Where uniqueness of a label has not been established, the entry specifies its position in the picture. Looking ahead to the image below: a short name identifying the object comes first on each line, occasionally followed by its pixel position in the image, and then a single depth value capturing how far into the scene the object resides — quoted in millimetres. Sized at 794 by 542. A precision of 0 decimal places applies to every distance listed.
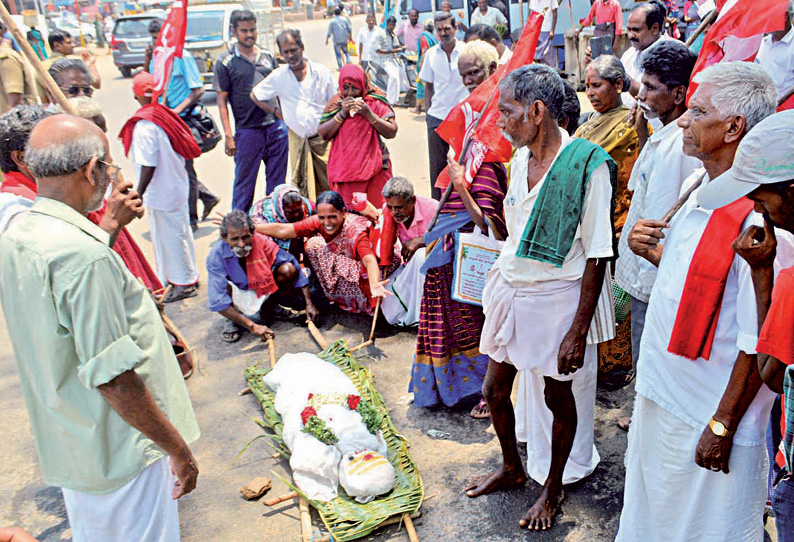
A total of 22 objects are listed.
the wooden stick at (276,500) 3279
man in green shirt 1914
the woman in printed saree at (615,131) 3820
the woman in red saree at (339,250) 4980
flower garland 3316
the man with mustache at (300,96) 6160
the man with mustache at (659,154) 2881
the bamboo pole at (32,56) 2986
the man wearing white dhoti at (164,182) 5375
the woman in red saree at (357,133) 5523
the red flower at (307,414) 3441
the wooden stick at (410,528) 2959
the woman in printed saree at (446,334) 3736
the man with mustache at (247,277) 4906
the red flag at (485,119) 3324
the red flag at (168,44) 5227
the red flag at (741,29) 3232
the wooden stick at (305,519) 3026
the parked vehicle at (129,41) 18531
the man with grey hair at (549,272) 2613
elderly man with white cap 1600
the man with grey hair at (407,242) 4364
